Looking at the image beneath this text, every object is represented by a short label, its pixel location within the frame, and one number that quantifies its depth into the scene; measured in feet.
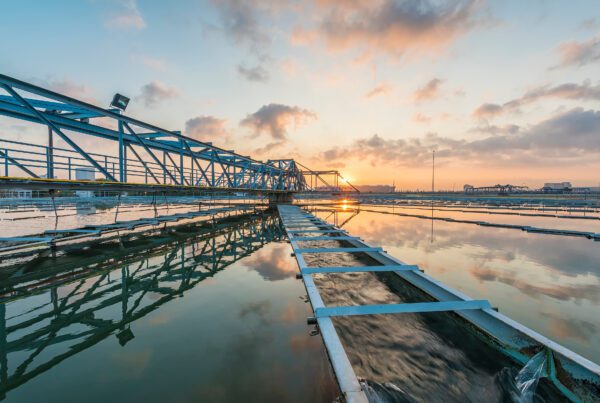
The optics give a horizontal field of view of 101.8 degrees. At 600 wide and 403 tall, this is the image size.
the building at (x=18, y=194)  109.01
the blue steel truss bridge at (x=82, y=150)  27.66
